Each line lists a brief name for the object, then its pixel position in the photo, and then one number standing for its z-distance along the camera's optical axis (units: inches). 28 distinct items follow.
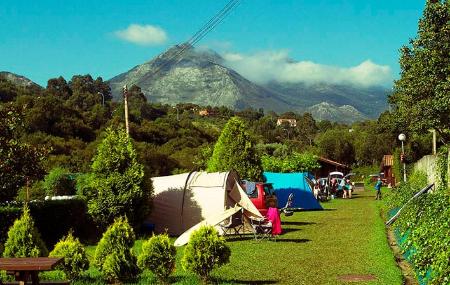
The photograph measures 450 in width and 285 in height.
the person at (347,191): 1640.0
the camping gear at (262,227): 655.8
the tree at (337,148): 3334.2
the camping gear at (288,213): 772.6
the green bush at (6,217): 582.5
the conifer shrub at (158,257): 388.8
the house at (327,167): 2657.5
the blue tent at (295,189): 1197.7
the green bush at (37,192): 1155.0
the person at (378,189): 1396.7
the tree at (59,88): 2874.0
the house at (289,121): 5245.6
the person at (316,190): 1347.2
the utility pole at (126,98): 841.5
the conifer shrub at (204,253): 388.5
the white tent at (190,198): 745.0
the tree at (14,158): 604.7
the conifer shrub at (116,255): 385.7
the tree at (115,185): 665.6
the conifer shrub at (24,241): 384.2
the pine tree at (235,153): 1004.6
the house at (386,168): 2415.6
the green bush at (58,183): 1117.1
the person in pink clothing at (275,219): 679.7
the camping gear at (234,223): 657.8
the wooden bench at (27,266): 301.3
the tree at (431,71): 914.7
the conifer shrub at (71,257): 387.2
